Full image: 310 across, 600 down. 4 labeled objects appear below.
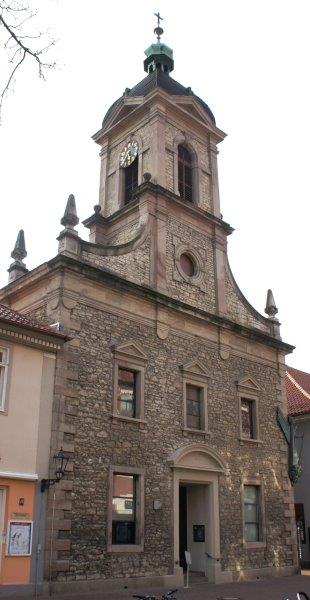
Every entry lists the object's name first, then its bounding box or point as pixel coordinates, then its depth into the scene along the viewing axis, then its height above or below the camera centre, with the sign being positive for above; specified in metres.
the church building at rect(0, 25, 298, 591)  16.44 +4.41
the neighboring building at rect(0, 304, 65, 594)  14.00 +1.89
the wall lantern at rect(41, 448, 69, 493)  14.88 +1.10
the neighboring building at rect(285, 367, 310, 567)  27.44 +2.50
